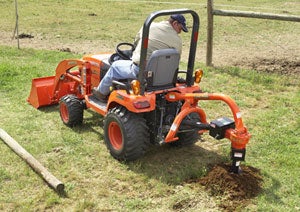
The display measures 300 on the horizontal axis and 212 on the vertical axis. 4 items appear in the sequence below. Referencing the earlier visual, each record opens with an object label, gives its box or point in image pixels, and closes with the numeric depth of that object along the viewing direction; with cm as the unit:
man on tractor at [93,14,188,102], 505
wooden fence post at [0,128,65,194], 445
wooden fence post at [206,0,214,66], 952
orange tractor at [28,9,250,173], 462
